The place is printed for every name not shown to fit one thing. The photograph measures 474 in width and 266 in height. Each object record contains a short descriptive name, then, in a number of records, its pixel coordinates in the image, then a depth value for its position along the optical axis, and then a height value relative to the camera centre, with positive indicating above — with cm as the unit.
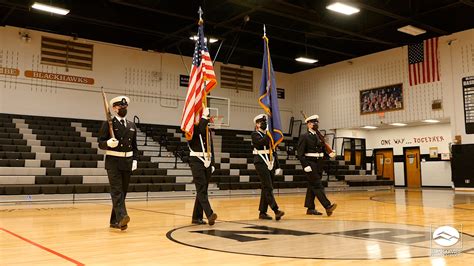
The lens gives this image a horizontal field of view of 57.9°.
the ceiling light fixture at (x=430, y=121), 1535 +165
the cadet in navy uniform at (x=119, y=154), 488 +15
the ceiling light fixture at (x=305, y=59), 1555 +390
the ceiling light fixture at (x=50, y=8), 1077 +403
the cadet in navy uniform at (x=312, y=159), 663 +11
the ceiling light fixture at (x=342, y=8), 1094 +409
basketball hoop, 1632 +170
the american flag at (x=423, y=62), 1462 +362
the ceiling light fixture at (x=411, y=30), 1282 +412
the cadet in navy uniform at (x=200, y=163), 534 +4
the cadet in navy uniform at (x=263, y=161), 589 +7
